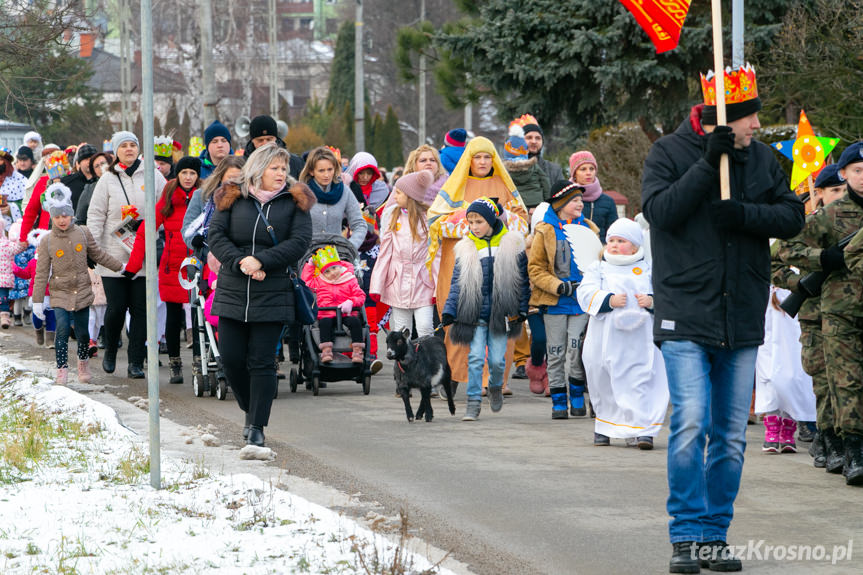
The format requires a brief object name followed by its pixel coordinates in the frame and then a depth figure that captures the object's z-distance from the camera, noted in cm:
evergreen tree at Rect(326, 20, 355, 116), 7562
